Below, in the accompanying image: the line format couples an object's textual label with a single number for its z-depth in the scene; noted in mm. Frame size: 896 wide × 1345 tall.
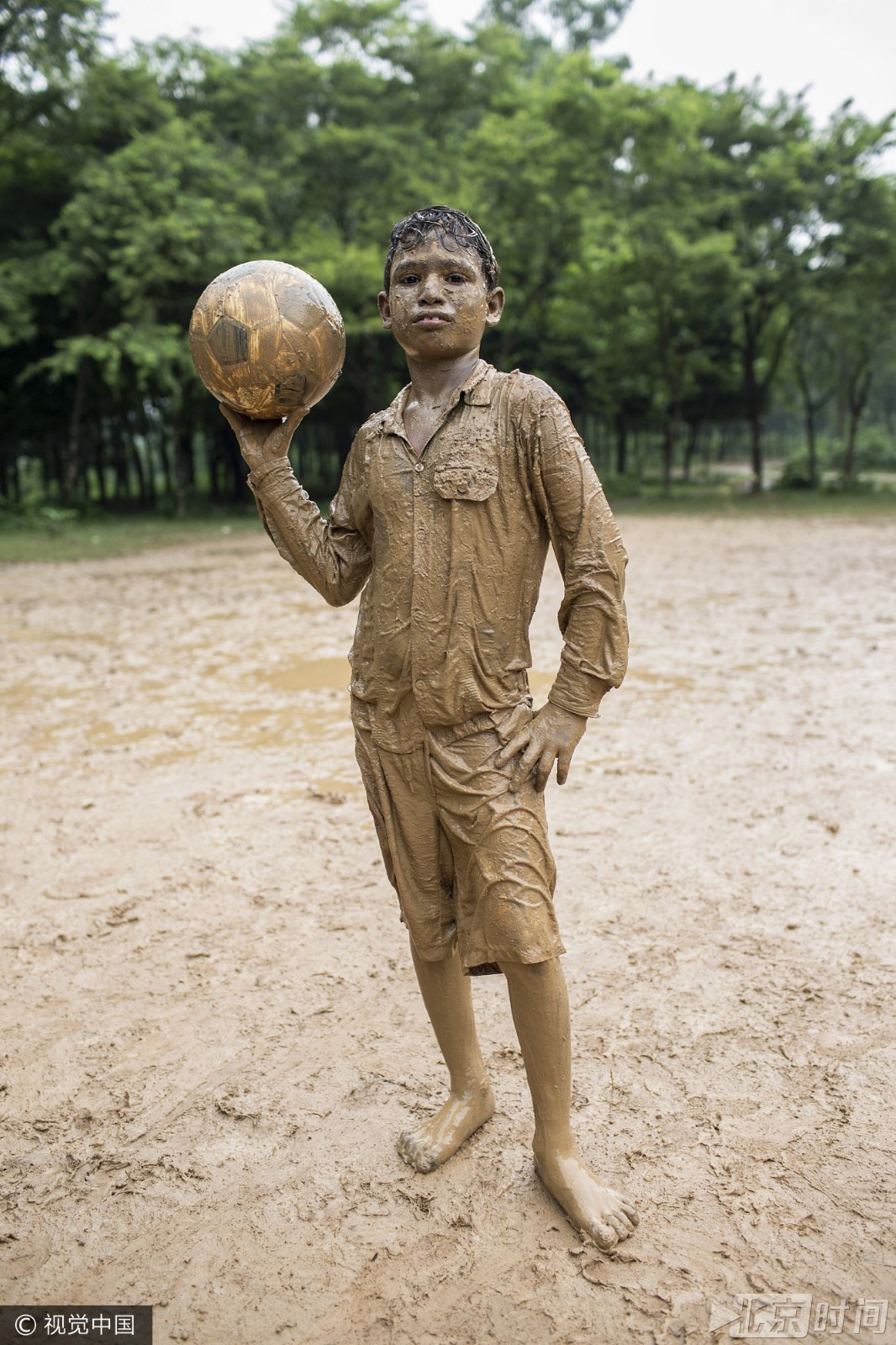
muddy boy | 2223
